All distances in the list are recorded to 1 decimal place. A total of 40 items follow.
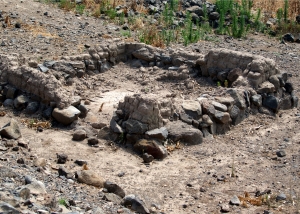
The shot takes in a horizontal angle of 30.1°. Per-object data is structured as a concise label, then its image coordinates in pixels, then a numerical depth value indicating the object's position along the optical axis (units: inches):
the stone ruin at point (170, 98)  300.5
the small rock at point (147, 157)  281.7
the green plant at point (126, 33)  476.9
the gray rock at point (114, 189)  239.3
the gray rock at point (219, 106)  323.3
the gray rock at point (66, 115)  309.3
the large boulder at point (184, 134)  301.1
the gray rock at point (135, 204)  226.4
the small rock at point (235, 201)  244.1
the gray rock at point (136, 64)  406.0
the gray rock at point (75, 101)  319.6
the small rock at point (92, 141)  293.8
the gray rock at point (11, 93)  333.4
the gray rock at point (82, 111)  320.8
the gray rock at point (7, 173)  213.1
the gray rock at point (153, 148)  286.2
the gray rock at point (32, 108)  321.5
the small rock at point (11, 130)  278.5
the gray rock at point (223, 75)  367.2
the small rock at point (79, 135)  296.4
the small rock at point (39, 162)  254.4
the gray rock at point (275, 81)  362.3
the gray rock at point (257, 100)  343.6
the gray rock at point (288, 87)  370.0
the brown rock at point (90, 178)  246.5
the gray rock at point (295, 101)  364.5
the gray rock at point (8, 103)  329.7
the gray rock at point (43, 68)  347.5
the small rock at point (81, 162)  270.1
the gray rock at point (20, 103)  325.7
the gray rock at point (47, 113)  315.9
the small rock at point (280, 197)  246.7
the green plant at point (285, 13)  578.6
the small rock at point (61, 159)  268.8
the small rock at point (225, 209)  239.2
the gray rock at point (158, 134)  292.7
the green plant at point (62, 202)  203.3
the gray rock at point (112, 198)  229.5
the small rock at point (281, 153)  294.3
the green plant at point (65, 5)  555.2
